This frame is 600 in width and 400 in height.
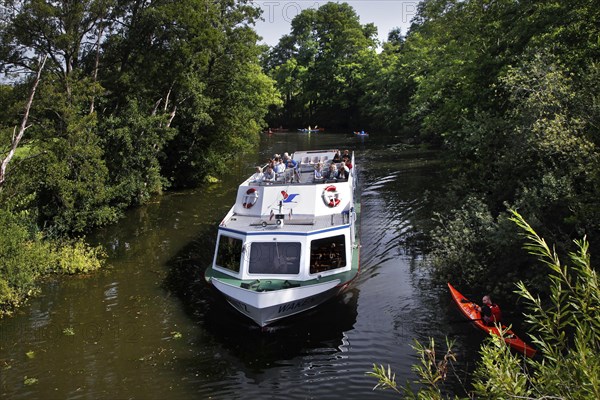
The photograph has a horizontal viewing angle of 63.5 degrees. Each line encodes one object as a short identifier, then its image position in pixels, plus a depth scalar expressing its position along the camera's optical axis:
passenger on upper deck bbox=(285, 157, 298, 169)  22.48
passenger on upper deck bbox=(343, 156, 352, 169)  22.45
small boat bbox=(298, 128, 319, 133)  71.56
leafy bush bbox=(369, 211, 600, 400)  3.43
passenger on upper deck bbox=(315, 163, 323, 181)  19.94
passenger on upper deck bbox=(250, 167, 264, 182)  19.84
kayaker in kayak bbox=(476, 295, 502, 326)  12.37
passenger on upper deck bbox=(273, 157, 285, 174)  21.25
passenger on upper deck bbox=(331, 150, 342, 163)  23.49
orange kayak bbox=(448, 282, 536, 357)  11.38
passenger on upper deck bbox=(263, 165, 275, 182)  20.00
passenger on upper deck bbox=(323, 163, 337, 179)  19.67
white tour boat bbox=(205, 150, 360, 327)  13.51
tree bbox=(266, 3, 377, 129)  74.25
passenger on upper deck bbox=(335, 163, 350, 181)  19.64
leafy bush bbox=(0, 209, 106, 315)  14.75
